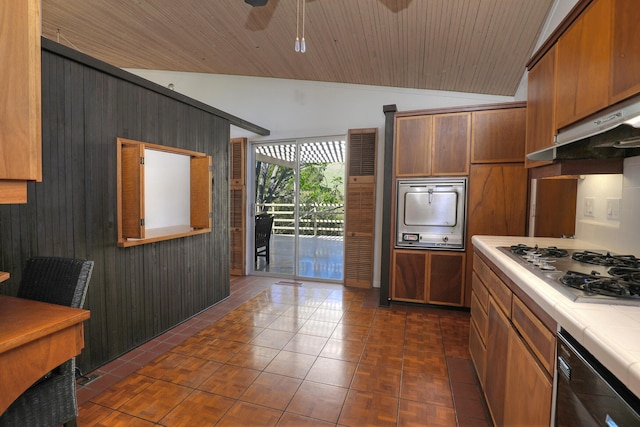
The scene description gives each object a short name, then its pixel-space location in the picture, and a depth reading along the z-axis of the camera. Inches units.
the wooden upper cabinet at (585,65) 50.4
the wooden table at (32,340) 42.9
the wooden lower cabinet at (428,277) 133.3
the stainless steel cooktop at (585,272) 41.3
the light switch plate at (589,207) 84.6
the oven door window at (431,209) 132.0
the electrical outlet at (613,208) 73.2
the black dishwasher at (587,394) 26.7
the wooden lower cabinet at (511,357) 42.7
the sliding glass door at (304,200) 184.4
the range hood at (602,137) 44.3
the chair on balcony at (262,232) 200.5
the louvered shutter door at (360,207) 167.0
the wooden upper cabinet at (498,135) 122.9
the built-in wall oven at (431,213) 131.5
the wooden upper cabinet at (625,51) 42.8
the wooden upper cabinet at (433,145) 129.3
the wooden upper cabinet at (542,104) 70.2
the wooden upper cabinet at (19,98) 38.4
